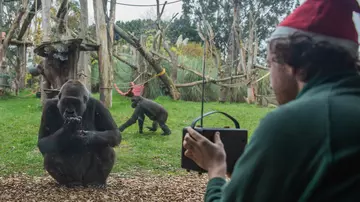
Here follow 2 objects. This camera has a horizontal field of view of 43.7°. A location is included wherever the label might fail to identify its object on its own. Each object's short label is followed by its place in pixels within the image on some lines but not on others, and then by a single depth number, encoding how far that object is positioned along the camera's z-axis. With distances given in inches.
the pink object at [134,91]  193.0
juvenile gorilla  186.2
